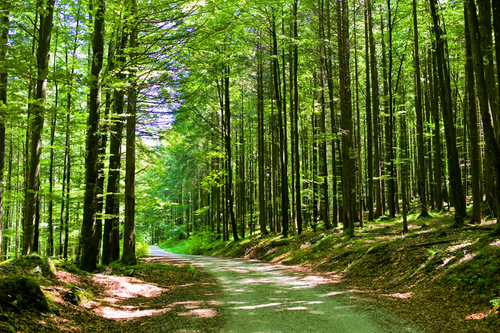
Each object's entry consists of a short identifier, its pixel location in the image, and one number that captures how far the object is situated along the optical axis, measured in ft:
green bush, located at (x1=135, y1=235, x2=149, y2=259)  80.23
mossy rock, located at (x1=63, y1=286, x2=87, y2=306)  20.25
